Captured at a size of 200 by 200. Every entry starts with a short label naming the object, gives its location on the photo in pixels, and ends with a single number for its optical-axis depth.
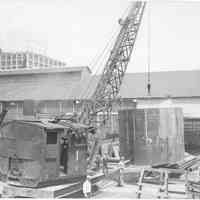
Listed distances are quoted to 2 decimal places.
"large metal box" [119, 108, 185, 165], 15.41
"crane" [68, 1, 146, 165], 15.95
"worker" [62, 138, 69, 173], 10.12
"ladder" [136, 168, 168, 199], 9.05
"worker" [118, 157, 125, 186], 11.90
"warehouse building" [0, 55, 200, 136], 23.05
